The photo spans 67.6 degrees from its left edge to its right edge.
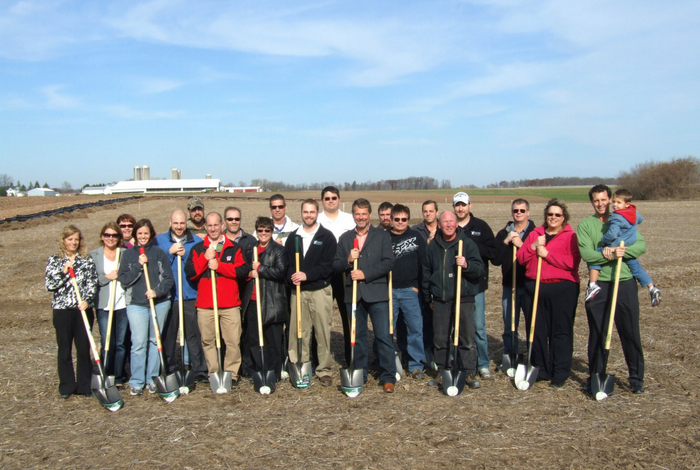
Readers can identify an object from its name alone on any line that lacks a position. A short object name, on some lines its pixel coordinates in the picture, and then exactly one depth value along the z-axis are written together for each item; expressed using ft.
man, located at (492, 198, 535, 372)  22.41
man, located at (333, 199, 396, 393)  21.22
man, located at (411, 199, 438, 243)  23.98
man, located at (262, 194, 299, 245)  23.00
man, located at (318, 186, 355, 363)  23.08
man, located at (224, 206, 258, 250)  21.90
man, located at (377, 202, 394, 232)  25.02
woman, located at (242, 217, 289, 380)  21.43
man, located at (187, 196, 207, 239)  23.35
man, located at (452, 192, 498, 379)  22.16
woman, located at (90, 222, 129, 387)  21.16
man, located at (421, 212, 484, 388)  21.33
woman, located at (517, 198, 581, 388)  20.53
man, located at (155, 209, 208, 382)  21.76
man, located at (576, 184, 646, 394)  19.54
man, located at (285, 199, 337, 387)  21.86
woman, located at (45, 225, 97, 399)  20.16
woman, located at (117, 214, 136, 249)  22.30
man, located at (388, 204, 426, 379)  22.53
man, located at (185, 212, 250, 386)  21.01
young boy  19.08
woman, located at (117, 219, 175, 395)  20.85
